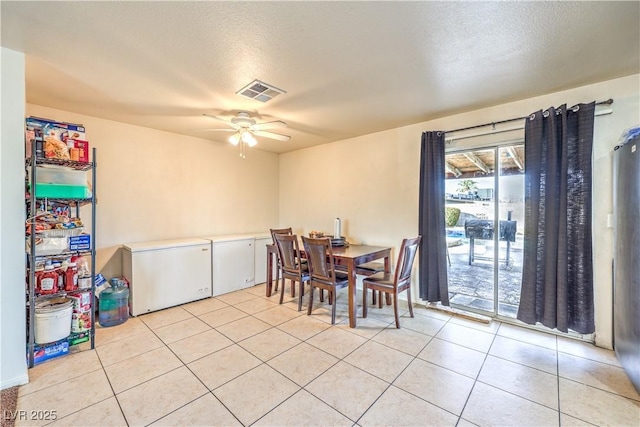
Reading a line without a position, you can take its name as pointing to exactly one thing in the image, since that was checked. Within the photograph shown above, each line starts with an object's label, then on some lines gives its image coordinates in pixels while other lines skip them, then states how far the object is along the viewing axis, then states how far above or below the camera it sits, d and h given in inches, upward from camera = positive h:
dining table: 118.0 -21.2
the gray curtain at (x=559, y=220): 96.7 -1.9
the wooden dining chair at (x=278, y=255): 150.8 -22.9
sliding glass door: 121.9 -5.9
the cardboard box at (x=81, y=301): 99.2 -32.2
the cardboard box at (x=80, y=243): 95.4 -10.5
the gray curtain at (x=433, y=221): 131.8 -3.1
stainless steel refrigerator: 74.9 -12.3
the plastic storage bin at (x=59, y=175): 90.7 +12.9
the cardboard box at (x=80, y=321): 99.3 -39.7
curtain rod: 95.5 +40.1
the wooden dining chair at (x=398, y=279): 117.0 -29.9
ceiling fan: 120.9 +39.7
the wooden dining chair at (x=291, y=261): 134.5 -24.2
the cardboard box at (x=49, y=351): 90.2 -46.8
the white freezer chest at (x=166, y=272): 129.2 -30.0
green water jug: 119.3 -41.4
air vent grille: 98.3 +46.4
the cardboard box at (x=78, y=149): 95.3 +22.5
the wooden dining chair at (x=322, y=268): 120.0 -24.9
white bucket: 89.4 -35.8
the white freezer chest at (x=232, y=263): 157.6 -29.7
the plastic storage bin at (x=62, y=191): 89.6 +7.5
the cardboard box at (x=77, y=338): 98.7 -46.0
